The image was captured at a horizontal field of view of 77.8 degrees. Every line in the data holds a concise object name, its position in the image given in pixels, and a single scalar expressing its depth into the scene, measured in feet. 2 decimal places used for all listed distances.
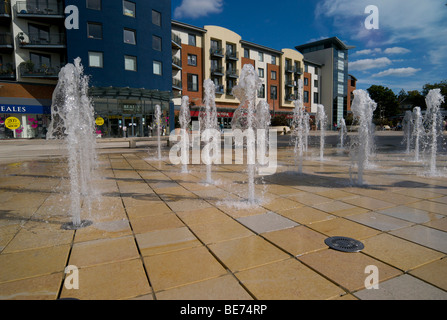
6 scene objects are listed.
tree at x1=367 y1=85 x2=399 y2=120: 243.60
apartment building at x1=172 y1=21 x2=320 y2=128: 114.11
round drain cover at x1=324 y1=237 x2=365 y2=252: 9.68
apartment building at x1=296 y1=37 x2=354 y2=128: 186.66
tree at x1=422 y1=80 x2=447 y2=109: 199.72
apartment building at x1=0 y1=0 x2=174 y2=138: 78.23
